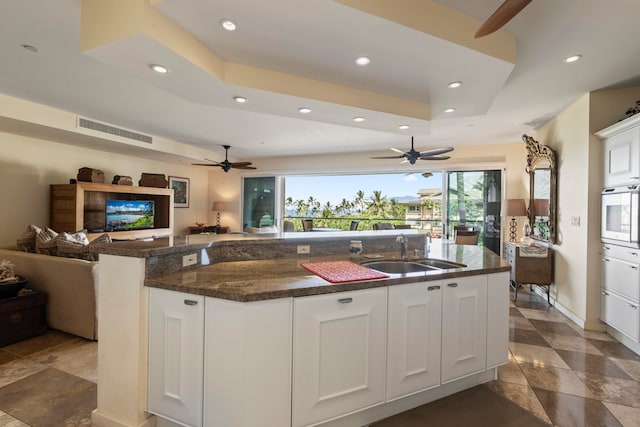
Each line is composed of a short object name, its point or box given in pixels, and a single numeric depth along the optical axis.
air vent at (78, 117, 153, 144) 4.42
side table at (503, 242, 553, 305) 4.10
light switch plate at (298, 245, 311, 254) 2.44
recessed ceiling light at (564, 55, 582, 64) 2.53
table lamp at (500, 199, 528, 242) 4.72
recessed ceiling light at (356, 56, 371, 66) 2.28
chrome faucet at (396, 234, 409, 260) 2.45
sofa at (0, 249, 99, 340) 2.90
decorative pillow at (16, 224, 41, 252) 3.53
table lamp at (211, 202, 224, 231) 7.88
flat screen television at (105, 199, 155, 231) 5.79
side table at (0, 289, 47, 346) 2.81
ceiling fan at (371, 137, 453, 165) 4.81
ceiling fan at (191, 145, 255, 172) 5.98
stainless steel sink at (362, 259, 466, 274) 2.37
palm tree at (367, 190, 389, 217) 10.21
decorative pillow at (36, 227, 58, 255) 3.34
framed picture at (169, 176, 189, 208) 7.34
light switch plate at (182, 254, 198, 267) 1.89
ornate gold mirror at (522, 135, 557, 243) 4.09
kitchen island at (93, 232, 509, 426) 1.49
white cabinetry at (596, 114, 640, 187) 2.74
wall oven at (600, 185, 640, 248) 2.72
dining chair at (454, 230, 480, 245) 5.23
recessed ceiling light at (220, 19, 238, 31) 1.89
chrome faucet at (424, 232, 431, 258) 2.66
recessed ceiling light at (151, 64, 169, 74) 2.14
